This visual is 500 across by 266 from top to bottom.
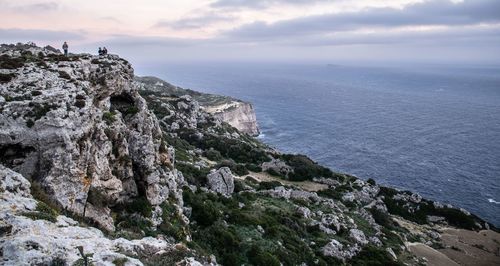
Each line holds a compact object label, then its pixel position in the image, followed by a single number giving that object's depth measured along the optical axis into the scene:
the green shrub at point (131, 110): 22.04
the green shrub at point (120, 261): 10.24
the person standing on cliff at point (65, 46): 28.85
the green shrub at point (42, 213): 11.34
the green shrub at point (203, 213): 26.06
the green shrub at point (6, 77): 16.64
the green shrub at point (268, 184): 49.71
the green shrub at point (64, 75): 18.42
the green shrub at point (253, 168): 60.19
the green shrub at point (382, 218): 48.06
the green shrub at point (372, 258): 30.66
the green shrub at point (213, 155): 60.34
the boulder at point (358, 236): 35.38
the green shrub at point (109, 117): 19.17
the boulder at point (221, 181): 38.78
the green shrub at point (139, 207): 18.84
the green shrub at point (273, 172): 59.75
